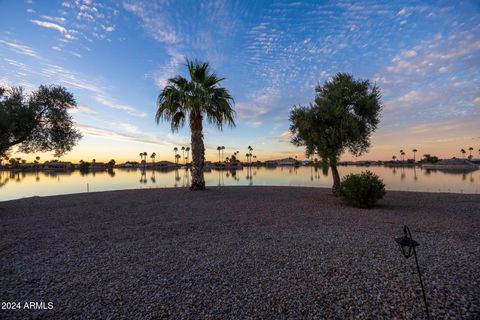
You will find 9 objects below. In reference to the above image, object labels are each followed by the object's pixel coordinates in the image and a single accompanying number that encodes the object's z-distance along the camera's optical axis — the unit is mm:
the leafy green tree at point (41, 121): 14648
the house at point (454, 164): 106744
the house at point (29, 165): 165062
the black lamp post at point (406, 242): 3029
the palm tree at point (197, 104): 20094
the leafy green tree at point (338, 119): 15164
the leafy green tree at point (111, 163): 192125
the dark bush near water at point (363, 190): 12120
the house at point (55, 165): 171250
